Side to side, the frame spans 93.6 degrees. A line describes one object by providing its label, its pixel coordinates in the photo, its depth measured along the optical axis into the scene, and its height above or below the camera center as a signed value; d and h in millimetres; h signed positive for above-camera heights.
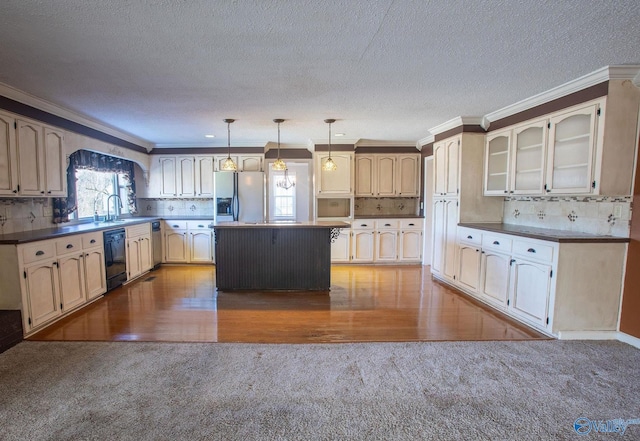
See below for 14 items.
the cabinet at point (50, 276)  2666 -806
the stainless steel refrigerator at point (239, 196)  5539 +27
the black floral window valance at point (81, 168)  3922 +448
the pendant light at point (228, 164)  4160 +456
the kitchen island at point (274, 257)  4082 -812
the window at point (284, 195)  6090 +53
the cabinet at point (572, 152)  2629 +463
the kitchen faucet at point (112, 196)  4853 -57
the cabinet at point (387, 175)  5949 +456
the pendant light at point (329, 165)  4418 +482
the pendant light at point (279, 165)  4118 +451
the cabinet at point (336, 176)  5754 +418
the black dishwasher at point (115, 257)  3984 -831
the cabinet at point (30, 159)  2930 +404
